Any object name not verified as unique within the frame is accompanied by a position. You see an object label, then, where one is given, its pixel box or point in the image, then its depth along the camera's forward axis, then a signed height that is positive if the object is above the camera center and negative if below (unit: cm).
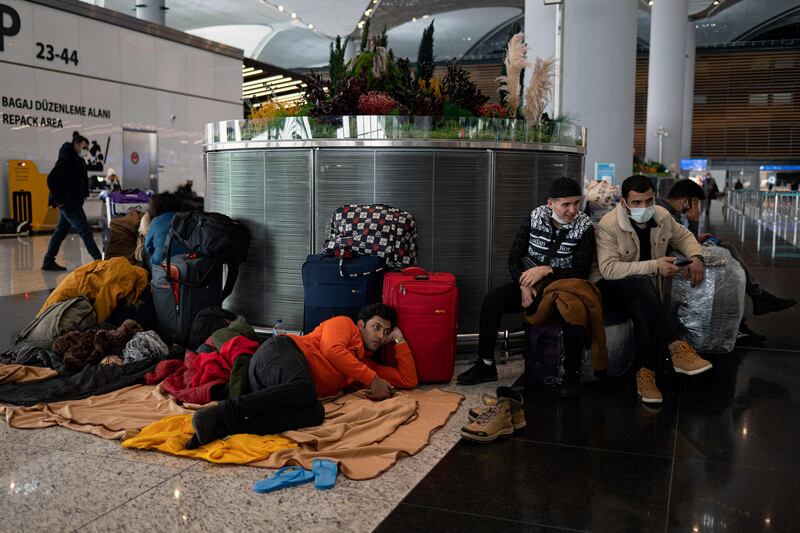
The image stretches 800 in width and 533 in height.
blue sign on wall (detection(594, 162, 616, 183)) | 1095 +33
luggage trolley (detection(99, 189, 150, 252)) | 1027 -19
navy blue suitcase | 512 -66
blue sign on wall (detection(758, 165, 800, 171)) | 4147 +151
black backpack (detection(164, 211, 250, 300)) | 576 -36
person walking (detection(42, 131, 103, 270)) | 1041 -9
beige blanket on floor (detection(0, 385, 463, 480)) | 352 -123
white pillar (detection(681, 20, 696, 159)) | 3612 +490
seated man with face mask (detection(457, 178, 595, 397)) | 485 -45
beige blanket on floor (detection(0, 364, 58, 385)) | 474 -118
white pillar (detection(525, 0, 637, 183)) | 1053 +170
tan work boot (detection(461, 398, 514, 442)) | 377 -118
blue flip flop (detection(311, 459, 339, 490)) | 318 -123
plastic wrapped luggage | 555 -82
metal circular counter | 562 -4
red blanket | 435 -109
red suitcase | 484 -83
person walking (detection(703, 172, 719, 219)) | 2506 +14
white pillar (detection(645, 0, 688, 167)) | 2545 +410
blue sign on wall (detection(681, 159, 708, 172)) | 3941 +155
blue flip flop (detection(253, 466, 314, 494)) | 315 -123
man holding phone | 479 -49
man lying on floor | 371 -102
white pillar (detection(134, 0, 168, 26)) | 2067 +492
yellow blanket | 348 -122
